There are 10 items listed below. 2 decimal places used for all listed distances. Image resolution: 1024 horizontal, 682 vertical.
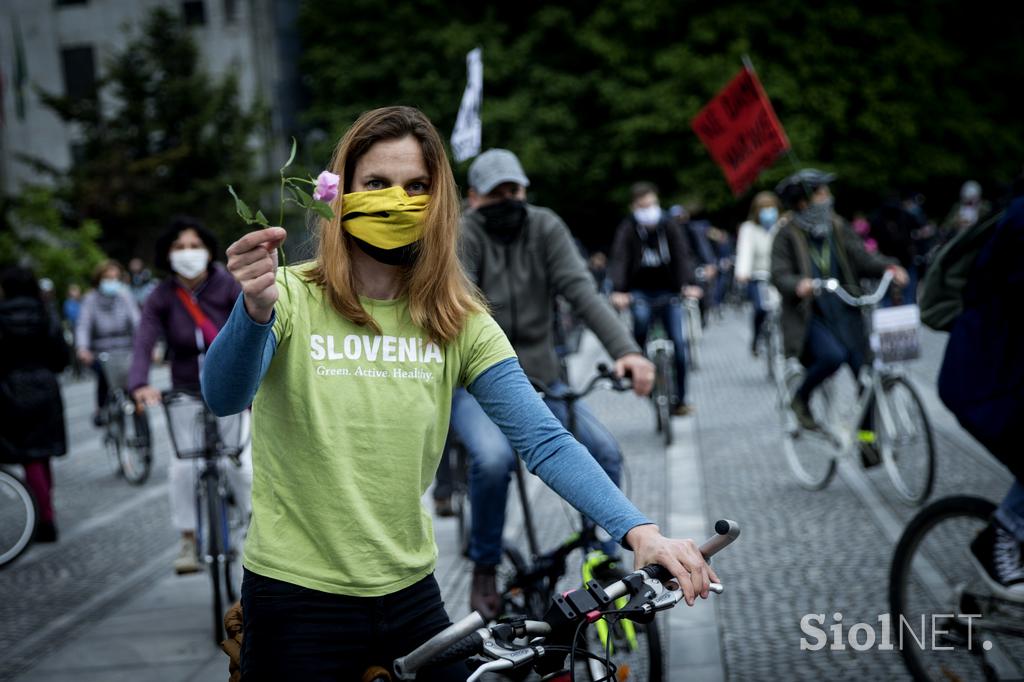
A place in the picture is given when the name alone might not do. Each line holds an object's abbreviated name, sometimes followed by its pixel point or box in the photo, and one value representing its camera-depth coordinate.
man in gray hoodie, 5.08
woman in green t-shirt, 2.35
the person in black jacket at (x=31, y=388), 7.85
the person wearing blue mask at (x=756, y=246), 13.62
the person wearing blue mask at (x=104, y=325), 11.27
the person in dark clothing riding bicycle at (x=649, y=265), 10.79
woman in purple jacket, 6.43
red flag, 10.51
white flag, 9.57
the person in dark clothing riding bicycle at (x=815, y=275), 7.45
